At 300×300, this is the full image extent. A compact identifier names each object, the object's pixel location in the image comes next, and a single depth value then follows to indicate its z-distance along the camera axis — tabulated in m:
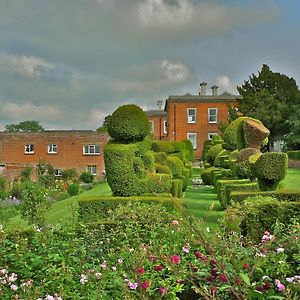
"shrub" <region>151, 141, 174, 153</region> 19.47
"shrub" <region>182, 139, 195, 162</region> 29.73
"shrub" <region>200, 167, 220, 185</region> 18.32
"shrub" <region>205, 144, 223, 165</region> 20.59
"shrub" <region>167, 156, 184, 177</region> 15.61
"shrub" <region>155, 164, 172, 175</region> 12.41
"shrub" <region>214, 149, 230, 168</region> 15.88
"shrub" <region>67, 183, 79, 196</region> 20.25
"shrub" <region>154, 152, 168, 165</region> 14.42
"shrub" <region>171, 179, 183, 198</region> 11.50
